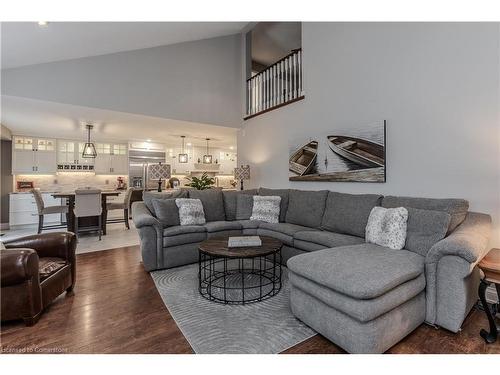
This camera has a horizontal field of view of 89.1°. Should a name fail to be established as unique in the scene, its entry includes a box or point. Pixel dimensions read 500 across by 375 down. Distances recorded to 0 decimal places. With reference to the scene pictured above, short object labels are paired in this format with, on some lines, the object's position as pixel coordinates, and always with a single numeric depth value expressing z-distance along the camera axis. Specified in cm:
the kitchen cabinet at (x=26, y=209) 618
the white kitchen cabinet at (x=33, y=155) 646
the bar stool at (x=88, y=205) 482
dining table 507
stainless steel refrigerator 783
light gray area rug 176
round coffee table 239
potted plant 552
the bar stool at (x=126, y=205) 597
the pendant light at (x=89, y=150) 576
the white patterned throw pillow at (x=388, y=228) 233
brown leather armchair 190
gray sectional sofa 161
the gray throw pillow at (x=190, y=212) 369
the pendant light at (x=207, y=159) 830
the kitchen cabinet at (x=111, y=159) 755
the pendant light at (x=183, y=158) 750
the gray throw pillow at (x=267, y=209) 398
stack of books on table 255
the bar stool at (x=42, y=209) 518
